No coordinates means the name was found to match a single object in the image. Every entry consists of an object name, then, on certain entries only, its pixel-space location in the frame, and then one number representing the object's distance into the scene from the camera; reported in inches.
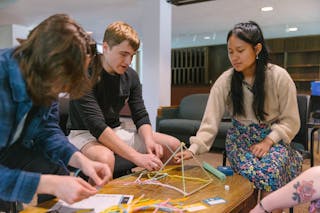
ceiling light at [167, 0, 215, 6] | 166.1
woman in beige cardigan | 59.0
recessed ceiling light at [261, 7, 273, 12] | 206.5
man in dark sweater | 55.8
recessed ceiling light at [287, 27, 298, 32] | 271.0
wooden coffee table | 40.3
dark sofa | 154.2
